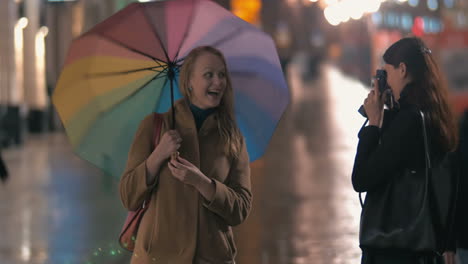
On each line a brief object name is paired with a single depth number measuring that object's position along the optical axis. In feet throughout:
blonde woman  20.64
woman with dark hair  21.18
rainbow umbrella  22.02
